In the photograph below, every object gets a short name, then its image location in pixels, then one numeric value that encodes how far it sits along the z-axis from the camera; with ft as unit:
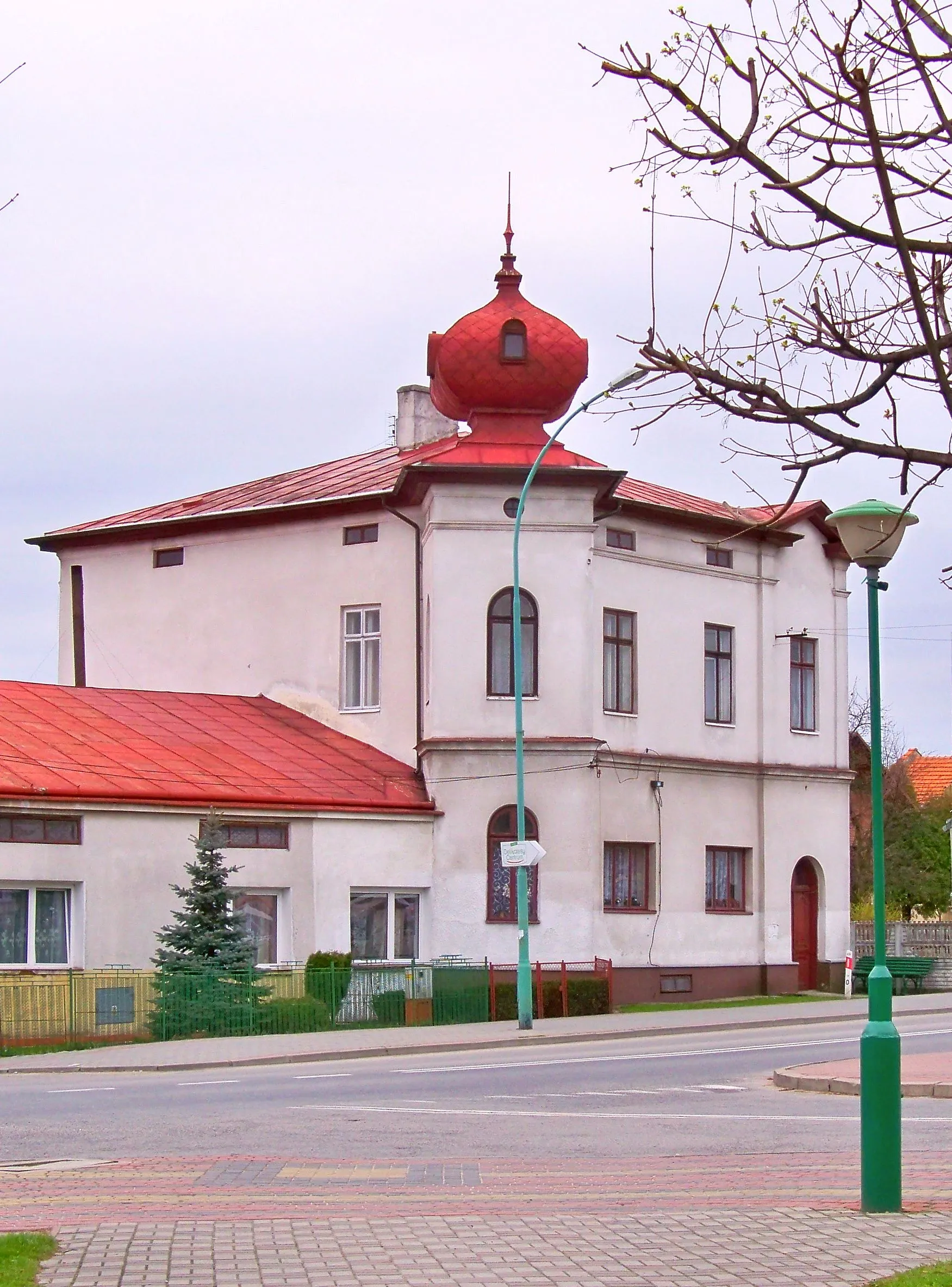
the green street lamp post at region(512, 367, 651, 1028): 95.91
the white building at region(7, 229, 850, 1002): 113.09
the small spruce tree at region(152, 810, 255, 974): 96.58
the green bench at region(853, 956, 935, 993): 139.13
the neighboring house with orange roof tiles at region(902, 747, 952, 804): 238.68
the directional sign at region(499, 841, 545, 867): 96.68
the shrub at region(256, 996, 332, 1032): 96.22
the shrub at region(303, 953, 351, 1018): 99.71
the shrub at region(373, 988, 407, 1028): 101.45
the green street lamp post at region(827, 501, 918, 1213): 34.04
